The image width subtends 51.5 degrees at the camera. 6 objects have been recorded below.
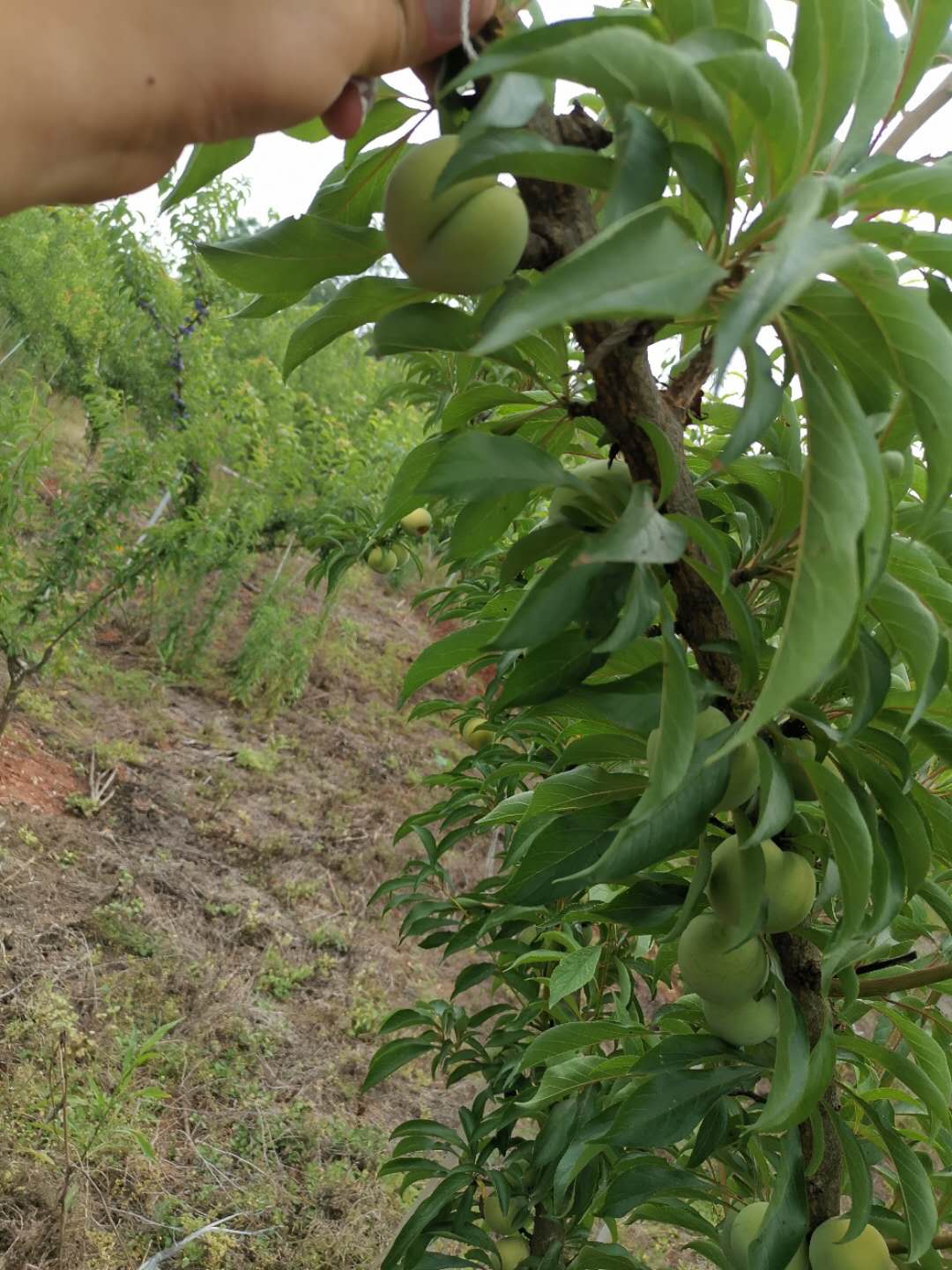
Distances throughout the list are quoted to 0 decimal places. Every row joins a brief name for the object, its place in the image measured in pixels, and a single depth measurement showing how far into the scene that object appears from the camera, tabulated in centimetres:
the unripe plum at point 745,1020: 64
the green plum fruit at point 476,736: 185
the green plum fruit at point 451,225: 41
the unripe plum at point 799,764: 53
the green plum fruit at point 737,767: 53
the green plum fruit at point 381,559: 217
